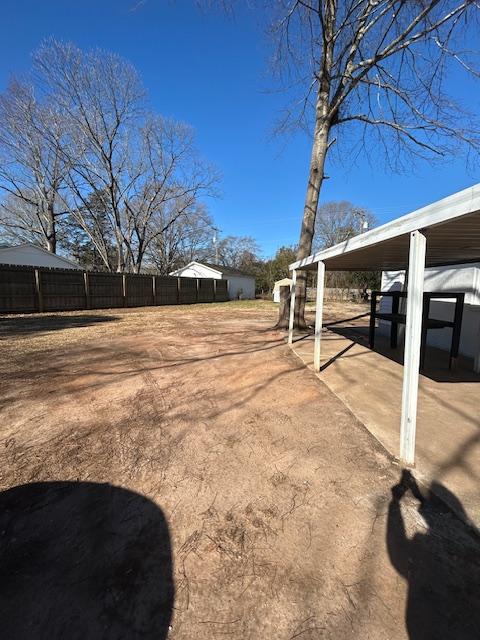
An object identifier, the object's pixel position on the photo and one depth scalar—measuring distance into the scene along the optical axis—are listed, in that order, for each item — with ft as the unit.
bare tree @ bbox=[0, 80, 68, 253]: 61.21
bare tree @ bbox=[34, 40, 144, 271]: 60.80
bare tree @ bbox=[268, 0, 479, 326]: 23.62
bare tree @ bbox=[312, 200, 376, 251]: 107.76
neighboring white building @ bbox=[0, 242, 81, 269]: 56.03
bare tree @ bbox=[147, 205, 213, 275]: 112.88
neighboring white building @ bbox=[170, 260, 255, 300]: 93.20
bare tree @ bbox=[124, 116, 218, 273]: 75.20
